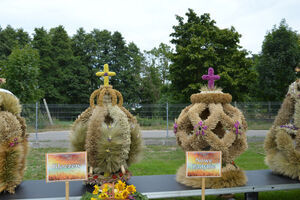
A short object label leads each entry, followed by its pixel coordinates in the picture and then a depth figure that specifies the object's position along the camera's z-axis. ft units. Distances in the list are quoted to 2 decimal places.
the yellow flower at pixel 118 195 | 7.72
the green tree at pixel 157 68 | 86.17
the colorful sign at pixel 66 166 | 8.63
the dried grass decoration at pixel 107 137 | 9.86
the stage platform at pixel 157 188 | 9.73
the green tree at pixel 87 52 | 77.15
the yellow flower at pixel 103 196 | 7.69
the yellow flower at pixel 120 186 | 7.87
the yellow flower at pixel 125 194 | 7.74
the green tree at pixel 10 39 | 74.64
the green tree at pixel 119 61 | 77.36
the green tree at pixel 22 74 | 43.27
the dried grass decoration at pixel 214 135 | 10.92
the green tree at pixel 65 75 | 75.10
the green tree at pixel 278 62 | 52.80
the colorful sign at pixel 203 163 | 9.62
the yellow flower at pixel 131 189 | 7.96
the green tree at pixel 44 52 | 76.43
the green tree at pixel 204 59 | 53.26
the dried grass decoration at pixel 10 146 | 9.60
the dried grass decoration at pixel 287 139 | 11.61
